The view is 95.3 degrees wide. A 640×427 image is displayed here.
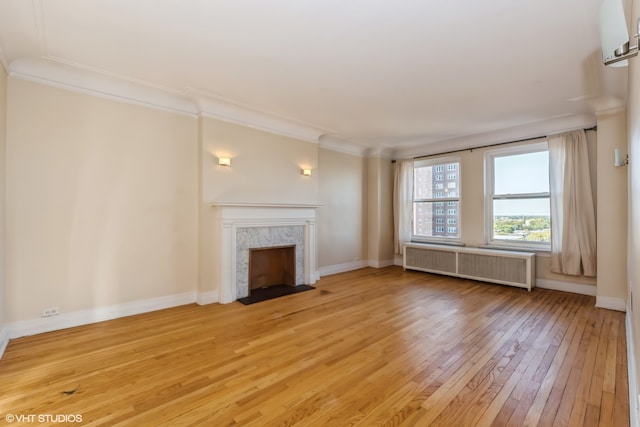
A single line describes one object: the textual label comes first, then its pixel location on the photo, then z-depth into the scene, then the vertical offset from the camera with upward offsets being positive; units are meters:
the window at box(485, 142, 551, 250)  4.64 +0.31
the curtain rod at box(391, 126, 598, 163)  4.17 +1.23
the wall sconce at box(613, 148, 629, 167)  3.36 +0.66
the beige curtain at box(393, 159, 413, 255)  6.15 +0.30
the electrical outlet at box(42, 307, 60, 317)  2.90 -0.95
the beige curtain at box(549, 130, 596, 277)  4.07 +0.11
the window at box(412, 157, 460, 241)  5.70 +0.33
